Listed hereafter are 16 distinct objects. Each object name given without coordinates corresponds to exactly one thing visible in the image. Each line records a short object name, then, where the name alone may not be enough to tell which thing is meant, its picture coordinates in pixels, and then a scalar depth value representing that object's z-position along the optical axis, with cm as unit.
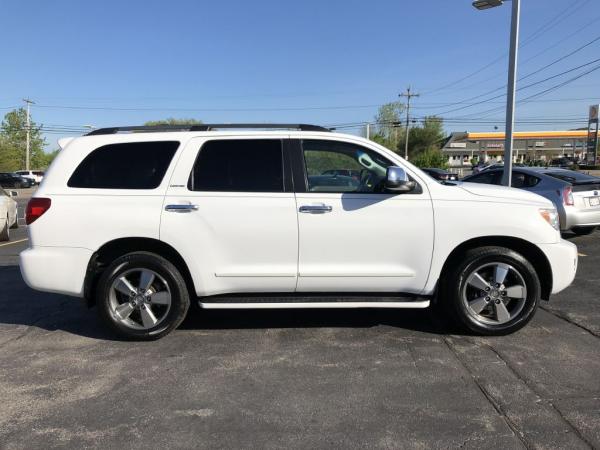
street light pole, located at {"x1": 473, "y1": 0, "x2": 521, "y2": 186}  1041
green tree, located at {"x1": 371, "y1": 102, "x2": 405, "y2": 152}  8719
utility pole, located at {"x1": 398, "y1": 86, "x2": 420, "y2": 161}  7638
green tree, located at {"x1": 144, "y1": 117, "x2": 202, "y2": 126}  7912
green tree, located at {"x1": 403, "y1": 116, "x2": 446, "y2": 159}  8706
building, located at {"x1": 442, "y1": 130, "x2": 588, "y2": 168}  8225
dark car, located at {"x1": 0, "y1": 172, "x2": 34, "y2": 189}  4456
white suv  445
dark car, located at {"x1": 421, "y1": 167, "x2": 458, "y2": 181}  2953
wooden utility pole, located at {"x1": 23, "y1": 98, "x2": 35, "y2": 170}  5986
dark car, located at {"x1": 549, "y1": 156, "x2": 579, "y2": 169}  6248
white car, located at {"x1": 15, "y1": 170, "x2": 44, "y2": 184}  4614
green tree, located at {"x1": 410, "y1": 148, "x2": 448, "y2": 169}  6078
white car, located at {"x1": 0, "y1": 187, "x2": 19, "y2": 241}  958
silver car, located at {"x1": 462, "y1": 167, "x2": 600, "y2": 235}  909
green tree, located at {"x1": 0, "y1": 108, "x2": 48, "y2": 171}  6281
